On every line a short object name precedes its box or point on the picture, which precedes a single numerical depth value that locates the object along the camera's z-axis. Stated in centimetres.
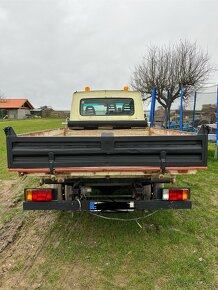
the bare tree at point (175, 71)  1813
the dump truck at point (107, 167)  235
